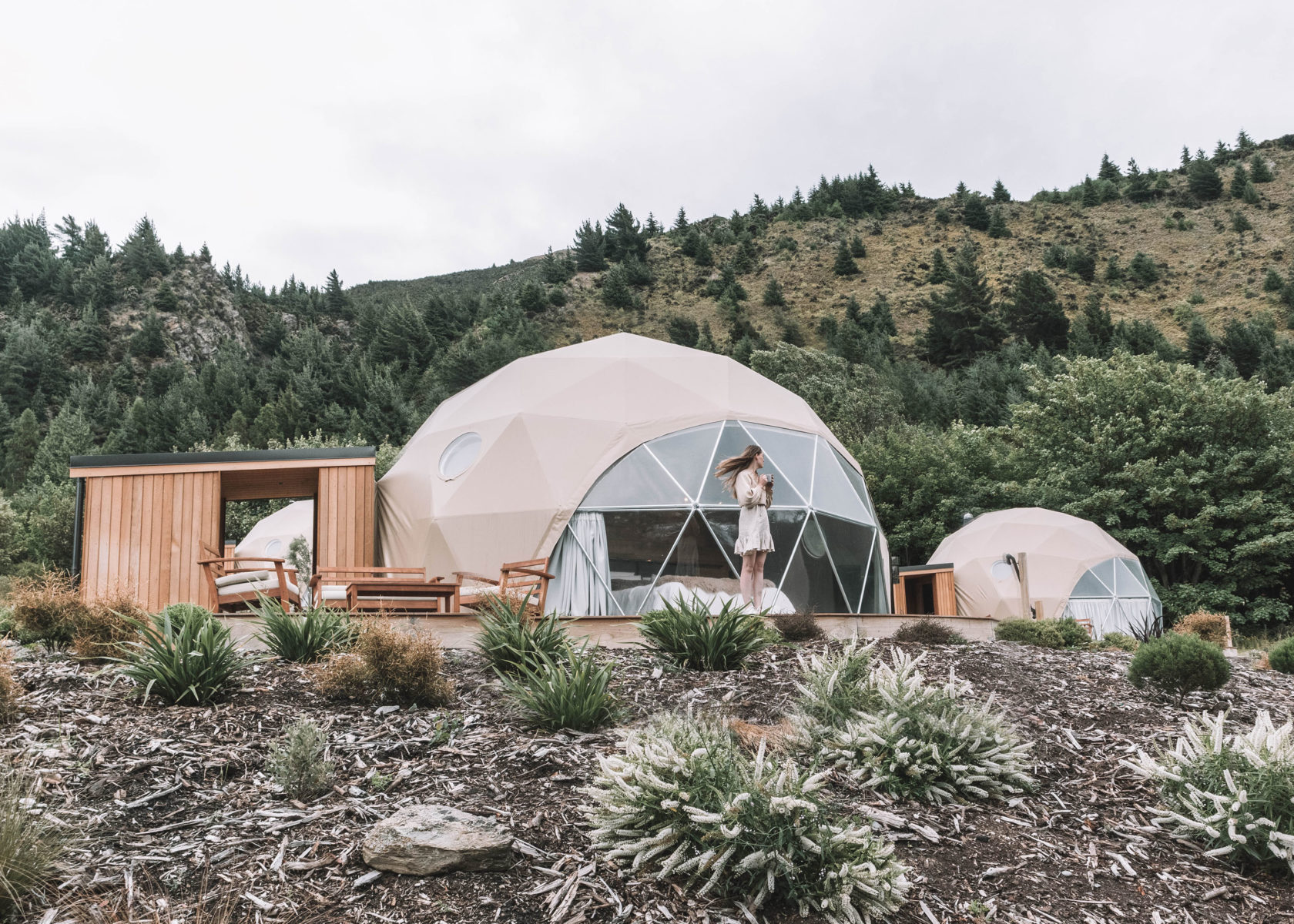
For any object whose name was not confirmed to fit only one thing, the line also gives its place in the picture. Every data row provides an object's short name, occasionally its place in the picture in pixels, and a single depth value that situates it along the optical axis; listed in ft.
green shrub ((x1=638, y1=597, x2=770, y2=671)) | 23.70
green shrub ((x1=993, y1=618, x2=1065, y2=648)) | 36.47
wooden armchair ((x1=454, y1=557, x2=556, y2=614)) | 31.56
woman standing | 35.01
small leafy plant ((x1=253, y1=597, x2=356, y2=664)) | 22.99
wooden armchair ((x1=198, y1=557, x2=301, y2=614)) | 33.45
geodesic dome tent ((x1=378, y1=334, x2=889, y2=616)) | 41.98
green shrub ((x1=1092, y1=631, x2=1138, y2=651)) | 37.91
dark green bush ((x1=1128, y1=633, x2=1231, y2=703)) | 23.13
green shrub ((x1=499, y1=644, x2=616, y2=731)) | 17.89
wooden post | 46.96
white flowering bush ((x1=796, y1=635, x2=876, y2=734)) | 17.87
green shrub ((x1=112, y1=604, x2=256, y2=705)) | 18.89
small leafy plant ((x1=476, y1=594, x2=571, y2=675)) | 21.91
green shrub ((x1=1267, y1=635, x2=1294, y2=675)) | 31.53
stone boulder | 12.23
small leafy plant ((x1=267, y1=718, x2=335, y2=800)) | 14.75
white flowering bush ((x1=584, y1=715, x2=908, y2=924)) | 11.60
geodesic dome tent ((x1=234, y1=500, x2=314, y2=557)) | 70.69
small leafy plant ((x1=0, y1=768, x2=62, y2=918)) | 10.68
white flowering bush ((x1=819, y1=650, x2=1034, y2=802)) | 15.71
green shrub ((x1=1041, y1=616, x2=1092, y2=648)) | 37.37
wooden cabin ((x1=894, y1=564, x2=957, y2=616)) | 75.56
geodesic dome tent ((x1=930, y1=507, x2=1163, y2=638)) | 72.59
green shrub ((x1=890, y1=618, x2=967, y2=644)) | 31.68
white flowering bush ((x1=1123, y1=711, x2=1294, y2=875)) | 13.74
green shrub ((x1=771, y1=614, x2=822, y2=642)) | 30.40
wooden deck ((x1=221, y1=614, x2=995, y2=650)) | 28.63
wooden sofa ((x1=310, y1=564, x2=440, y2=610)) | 31.83
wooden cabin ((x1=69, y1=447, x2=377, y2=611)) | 38.09
